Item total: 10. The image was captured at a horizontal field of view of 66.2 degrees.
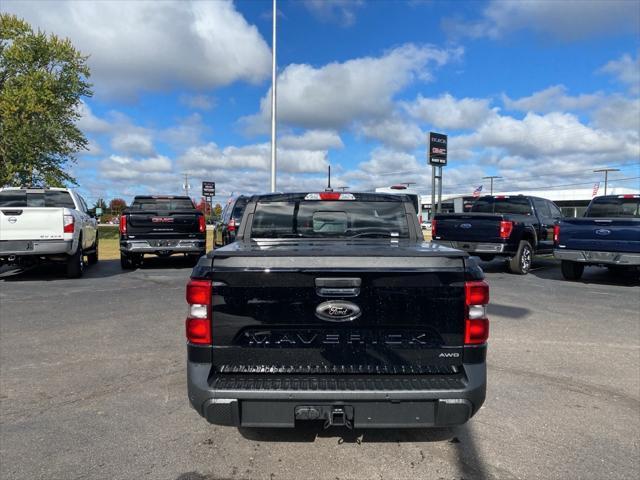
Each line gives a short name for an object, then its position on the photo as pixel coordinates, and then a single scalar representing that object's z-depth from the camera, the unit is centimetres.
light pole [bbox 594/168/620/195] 6746
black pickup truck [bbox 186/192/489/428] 273
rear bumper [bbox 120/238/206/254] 1224
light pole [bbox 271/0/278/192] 2170
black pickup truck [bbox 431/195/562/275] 1159
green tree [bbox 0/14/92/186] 2712
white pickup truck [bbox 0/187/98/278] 997
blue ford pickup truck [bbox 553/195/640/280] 984
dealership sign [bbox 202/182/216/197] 3244
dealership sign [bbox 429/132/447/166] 2048
